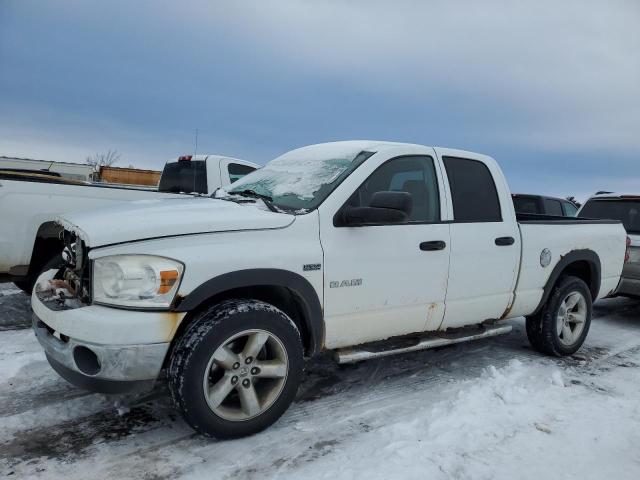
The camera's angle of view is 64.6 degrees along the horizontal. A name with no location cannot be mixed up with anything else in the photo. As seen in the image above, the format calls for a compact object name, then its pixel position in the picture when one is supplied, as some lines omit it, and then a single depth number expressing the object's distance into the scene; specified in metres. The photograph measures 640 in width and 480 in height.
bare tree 58.04
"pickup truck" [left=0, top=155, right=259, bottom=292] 4.92
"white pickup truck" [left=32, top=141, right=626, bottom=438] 2.73
